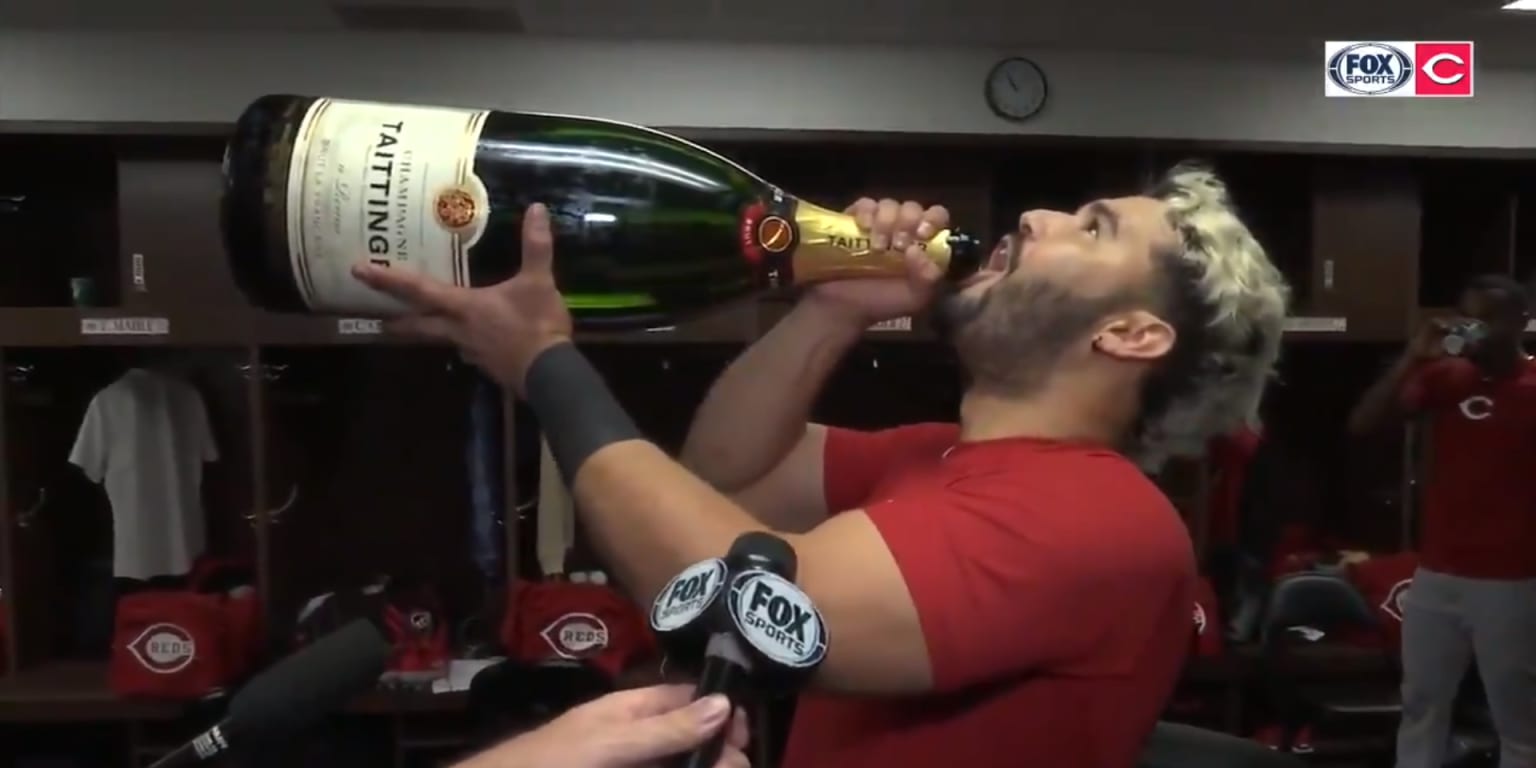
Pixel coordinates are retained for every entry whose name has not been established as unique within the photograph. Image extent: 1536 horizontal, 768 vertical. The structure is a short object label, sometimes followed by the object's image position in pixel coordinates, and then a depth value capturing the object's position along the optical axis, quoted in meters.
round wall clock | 3.71
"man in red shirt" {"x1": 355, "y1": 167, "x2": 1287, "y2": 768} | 0.71
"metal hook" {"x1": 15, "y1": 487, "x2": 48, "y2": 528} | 3.08
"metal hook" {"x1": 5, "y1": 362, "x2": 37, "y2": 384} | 3.02
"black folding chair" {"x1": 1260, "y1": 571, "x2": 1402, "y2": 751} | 2.93
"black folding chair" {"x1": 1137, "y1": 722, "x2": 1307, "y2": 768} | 1.19
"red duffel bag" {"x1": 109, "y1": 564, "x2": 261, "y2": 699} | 2.90
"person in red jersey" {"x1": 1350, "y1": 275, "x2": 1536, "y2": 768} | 2.80
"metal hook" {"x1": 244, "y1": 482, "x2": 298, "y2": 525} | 3.08
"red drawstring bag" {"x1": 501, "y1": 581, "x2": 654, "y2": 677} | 2.98
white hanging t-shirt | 3.06
